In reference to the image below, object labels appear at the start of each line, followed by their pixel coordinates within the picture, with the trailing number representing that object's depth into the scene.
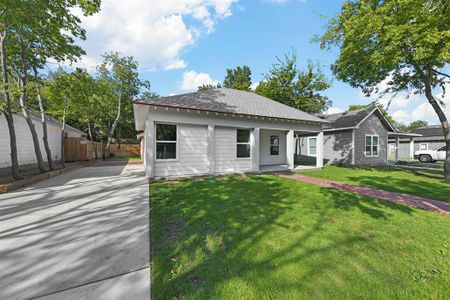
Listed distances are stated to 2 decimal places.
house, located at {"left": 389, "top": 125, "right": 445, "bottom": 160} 24.34
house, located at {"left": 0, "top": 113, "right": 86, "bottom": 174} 9.72
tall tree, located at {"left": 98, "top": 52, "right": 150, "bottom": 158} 22.75
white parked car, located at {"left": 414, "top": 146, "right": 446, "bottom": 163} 19.11
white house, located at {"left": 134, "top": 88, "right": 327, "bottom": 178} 8.54
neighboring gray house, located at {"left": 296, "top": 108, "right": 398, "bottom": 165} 15.90
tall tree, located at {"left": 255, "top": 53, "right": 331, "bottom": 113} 19.95
